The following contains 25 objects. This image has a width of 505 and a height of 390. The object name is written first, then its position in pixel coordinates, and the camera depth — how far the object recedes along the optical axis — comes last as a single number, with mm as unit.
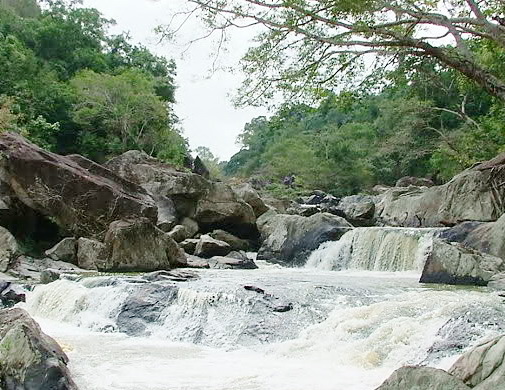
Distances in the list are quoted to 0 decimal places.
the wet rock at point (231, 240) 18767
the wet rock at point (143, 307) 9336
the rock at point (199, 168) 30688
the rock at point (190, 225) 19328
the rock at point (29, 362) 5371
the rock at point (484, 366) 3945
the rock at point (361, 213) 22750
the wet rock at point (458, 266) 10750
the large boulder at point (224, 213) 19422
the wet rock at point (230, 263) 15454
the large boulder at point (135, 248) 13648
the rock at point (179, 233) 17797
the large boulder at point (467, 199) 16172
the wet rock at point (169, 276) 11422
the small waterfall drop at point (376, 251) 14602
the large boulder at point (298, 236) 17078
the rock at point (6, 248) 13602
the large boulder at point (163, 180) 19891
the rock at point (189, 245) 16906
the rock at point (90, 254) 14461
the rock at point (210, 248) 16656
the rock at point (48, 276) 12500
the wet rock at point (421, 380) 4027
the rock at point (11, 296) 10969
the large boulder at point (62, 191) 15781
